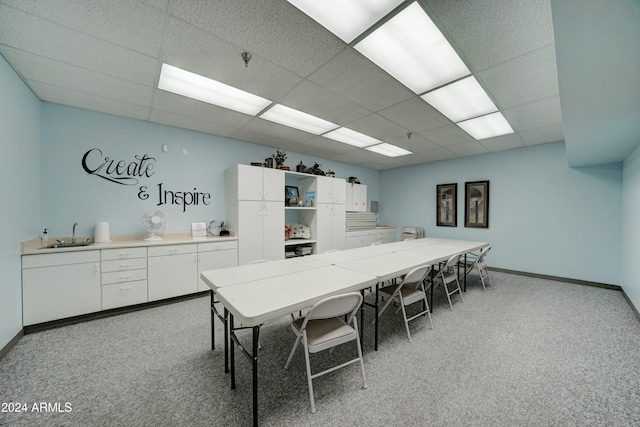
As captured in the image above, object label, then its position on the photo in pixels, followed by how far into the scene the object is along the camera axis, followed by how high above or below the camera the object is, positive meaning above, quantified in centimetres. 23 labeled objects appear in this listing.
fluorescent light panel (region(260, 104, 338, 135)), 316 +141
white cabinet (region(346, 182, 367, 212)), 595 +40
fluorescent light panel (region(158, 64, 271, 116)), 236 +142
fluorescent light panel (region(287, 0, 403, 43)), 152 +141
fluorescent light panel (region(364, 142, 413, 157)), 479 +140
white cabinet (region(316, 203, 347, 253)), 499 -34
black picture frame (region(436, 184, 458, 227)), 564 +18
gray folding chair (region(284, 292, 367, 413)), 149 -90
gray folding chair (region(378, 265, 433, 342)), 228 -93
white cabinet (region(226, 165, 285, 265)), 389 +2
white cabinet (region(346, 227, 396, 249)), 566 -68
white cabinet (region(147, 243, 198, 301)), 307 -86
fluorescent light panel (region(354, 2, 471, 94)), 169 +141
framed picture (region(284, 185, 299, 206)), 482 +34
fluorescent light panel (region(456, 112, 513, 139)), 332 +139
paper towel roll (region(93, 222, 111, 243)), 302 -31
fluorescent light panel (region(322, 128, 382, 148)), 399 +141
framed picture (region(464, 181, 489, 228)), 516 +19
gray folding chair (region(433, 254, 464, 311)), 313 -94
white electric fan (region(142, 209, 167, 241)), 330 -17
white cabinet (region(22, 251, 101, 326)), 239 -85
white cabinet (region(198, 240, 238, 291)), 345 -72
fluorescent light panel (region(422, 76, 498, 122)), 250 +140
